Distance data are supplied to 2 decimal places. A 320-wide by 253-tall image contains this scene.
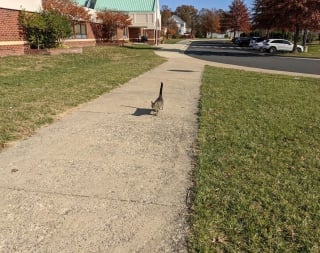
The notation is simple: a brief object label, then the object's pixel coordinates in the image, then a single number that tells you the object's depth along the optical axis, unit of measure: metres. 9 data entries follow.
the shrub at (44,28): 18.69
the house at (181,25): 112.03
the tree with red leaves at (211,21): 109.54
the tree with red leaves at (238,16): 76.31
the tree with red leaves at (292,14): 28.58
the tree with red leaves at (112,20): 35.91
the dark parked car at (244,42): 52.53
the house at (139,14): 51.25
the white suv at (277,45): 35.81
